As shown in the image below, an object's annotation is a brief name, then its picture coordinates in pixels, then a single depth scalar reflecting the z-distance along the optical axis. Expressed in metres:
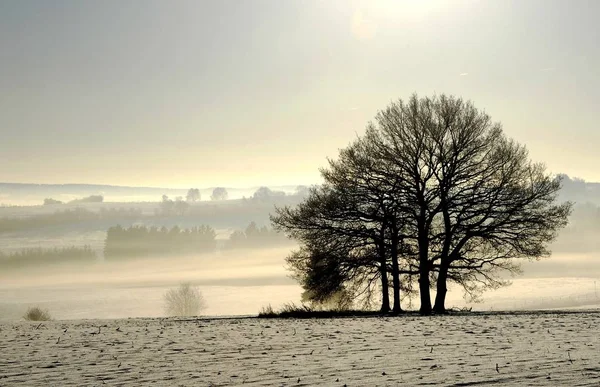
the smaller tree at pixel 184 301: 118.19
